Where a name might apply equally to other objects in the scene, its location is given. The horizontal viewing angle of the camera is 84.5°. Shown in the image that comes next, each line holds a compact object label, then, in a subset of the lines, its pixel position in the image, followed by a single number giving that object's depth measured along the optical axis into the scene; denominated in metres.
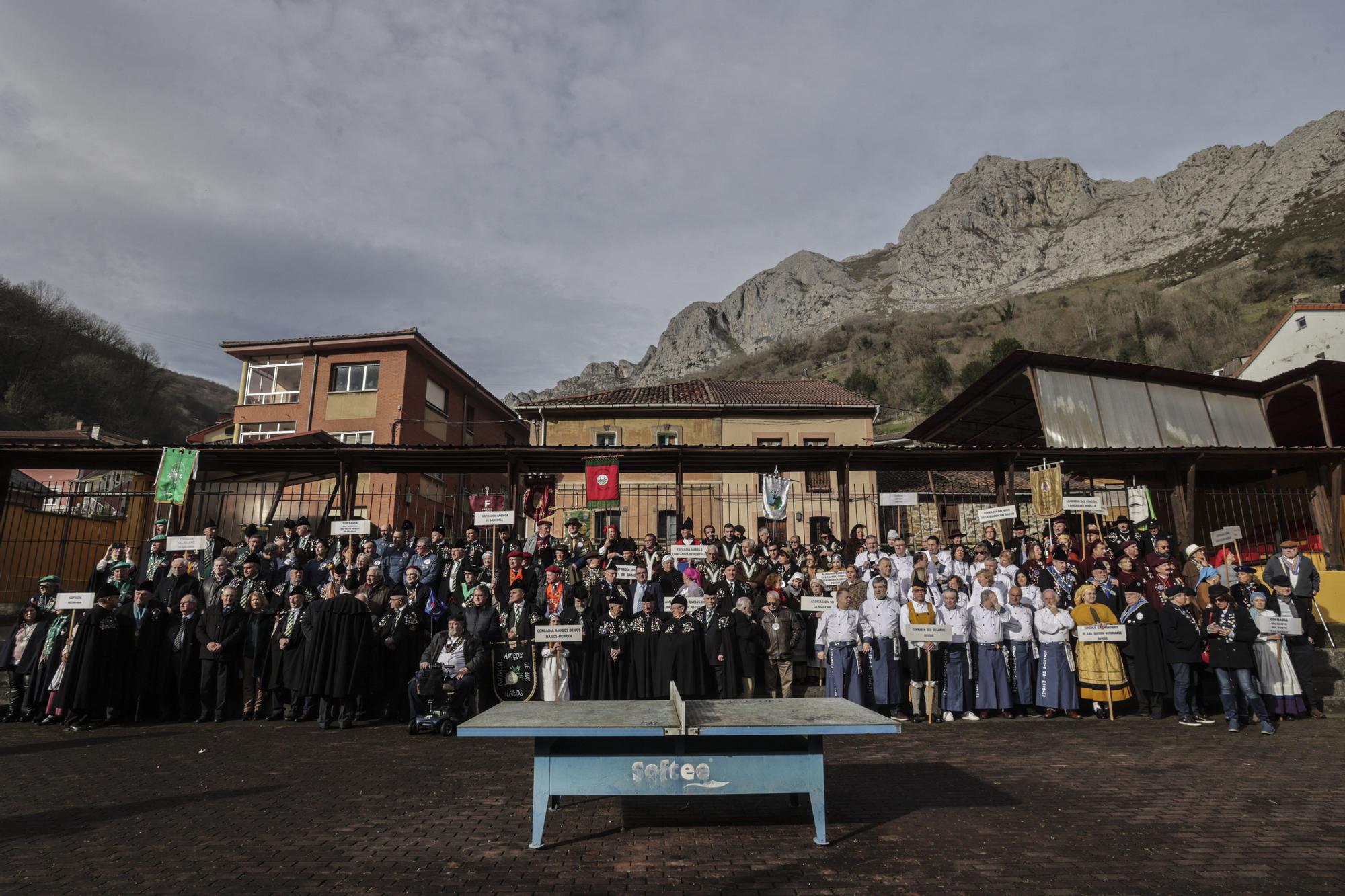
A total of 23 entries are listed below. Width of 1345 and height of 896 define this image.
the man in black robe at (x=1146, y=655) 9.40
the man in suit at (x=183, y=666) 9.77
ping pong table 4.75
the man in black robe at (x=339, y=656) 9.16
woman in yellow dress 9.48
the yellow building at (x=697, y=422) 29.72
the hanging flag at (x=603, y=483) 14.30
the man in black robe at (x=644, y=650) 9.60
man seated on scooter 9.01
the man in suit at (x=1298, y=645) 9.21
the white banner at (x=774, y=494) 14.89
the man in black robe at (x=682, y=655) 9.45
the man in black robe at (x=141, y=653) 9.71
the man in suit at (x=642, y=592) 10.45
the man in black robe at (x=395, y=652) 9.66
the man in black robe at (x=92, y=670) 9.30
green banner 13.44
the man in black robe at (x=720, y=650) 9.62
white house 25.09
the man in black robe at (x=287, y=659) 9.52
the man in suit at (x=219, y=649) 9.66
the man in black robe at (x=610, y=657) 9.56
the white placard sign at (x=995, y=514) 12.49
